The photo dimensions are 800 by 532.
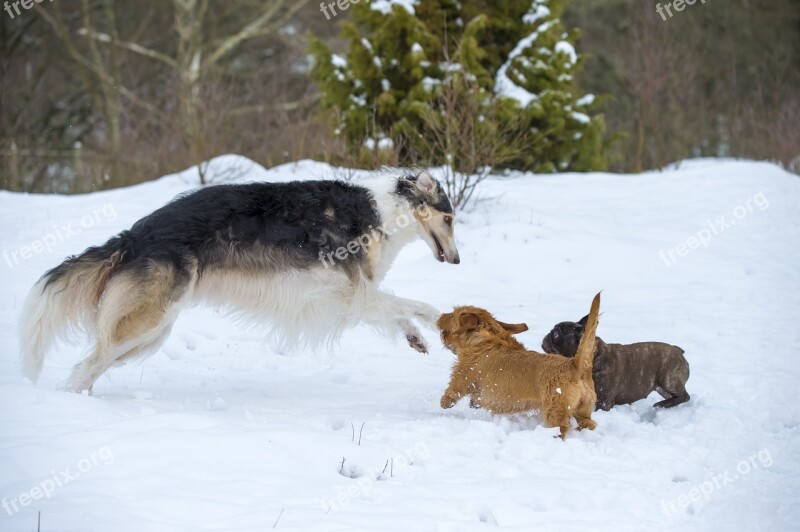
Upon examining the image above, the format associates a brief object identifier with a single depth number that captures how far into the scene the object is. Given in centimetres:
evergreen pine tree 1220
